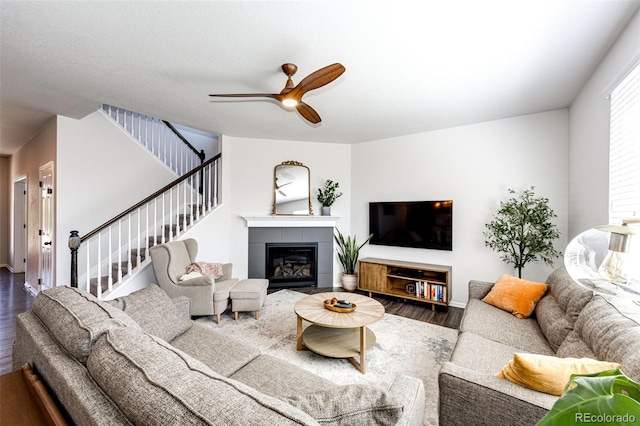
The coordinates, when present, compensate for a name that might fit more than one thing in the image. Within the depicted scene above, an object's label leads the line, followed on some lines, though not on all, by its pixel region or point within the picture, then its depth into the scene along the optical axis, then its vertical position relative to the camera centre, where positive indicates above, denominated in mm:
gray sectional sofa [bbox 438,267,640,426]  1174 -818
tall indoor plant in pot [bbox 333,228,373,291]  4609 -826
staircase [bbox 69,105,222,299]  3271 -104
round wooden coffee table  2298 -1165
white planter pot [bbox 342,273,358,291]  4602 -1198
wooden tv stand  3738 -1007
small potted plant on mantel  4812 +270
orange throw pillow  2430 -780
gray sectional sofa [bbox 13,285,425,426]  660 -499
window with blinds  1789 +454
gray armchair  3150 -891
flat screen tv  3955 -188
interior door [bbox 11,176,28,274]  5518 -373
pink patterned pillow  3504 -764
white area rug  2197 -1337
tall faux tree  3174 -221
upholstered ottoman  3271 -1077
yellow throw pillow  1145 -680
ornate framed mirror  4840 +390
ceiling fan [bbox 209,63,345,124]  1952 +987
